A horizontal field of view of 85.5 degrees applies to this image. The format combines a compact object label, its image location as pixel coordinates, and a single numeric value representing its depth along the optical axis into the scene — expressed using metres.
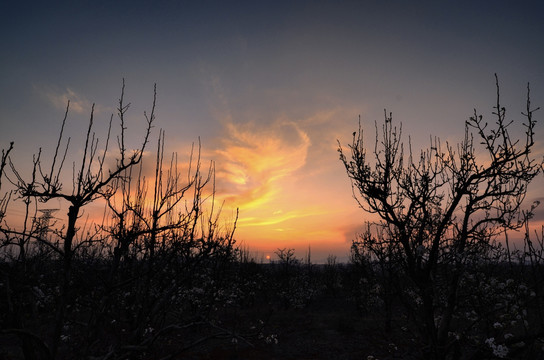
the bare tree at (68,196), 3.49
